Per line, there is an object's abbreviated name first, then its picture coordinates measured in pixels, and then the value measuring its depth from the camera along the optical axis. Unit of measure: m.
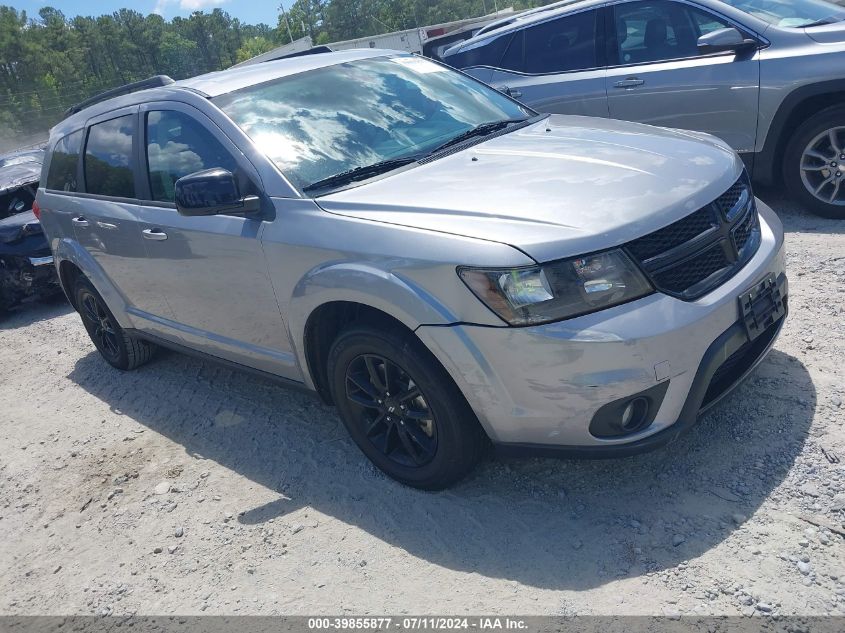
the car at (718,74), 5.38
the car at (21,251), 7.87
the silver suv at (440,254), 2.68
